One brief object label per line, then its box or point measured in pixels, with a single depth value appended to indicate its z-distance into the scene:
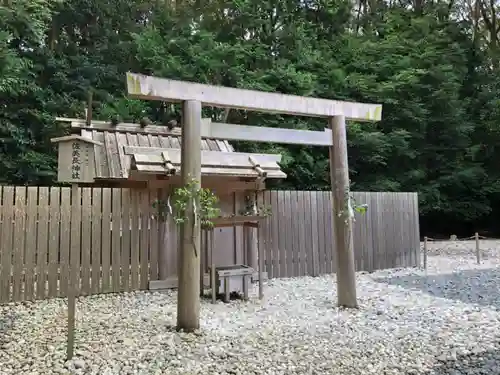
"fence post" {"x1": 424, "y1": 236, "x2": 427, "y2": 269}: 8.67
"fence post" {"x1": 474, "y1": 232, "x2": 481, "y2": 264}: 9.05
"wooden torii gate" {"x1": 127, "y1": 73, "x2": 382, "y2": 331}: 4.28
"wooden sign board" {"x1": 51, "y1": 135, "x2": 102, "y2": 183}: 3.79
